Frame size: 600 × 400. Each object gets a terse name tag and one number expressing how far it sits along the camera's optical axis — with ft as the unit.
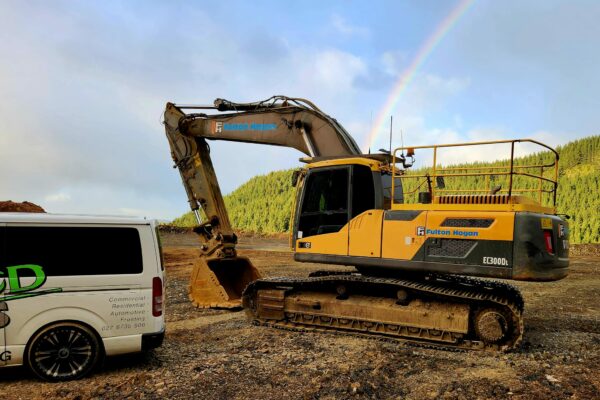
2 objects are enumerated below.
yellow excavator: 23.57
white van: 18.57
